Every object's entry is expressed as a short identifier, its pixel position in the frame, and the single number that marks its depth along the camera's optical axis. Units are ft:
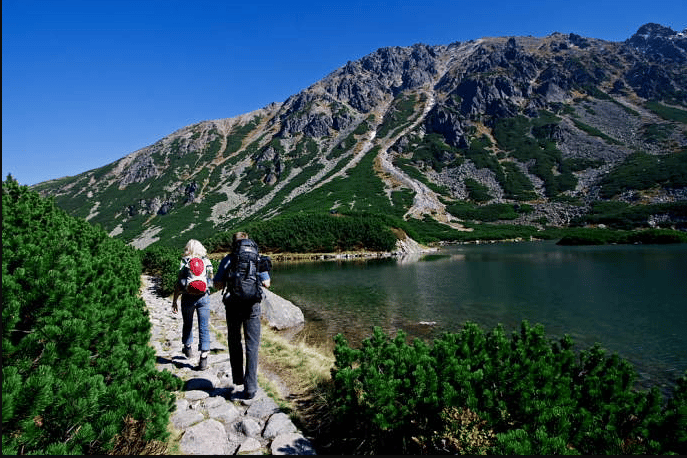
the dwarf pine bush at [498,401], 13.97
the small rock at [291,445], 17.47
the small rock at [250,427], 19.10
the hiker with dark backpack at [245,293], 21.76
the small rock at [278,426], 19.11
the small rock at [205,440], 17.16
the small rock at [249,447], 17.47
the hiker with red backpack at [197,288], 28.35
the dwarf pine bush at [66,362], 10.22
